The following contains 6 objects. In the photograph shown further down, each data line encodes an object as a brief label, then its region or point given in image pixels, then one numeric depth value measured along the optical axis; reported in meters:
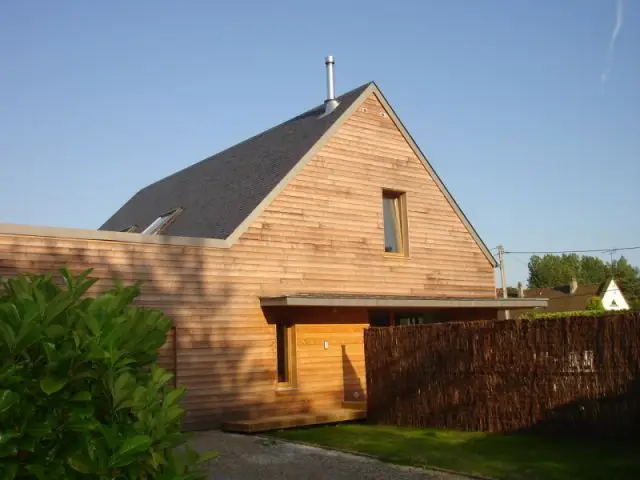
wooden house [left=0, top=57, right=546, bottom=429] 14.49
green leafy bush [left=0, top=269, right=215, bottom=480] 3.32
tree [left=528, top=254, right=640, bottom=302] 114.31
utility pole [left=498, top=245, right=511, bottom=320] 39.47
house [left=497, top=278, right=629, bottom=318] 63.81
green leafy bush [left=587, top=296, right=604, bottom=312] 37.69
